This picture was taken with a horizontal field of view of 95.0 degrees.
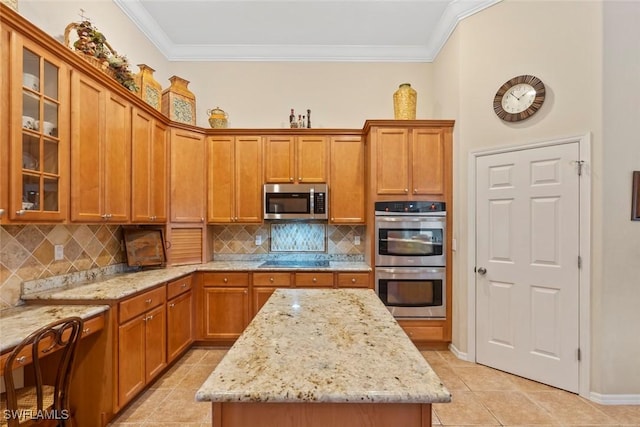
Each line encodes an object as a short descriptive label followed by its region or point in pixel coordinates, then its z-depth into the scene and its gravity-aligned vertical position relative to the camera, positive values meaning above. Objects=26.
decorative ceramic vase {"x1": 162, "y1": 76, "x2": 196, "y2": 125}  3.31 +1.29
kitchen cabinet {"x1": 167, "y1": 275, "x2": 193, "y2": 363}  2.79 -1.04
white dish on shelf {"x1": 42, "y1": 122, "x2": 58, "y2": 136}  1.84 +0.55
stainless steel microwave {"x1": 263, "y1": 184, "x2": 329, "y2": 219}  3.52 +0.16
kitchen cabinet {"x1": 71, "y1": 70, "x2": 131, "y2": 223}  2.06 +0.47
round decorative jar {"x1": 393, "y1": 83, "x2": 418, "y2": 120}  3.37 +1.29
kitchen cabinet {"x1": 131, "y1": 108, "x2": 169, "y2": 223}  2.71 +0.45
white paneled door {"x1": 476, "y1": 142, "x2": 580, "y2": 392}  2.47 -0.44
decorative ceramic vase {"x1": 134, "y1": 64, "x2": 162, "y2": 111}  2.91 +1.29
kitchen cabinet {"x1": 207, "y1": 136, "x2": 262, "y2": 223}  3.61 +0.46
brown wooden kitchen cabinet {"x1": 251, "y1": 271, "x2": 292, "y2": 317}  3.27 -0.78
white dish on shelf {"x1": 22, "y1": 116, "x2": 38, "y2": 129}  1.72 +0.54
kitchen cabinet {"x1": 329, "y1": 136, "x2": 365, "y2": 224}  3.59 +0.43
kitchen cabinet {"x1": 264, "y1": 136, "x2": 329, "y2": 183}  3.60 +0.68
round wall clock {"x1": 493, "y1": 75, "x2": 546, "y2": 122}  2.62 +1.09
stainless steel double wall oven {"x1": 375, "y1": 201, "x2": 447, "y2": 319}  3.23 -0.53
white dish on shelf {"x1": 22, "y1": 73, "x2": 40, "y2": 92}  1.72 +0.79
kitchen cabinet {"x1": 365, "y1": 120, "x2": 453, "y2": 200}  3.29 +0.64
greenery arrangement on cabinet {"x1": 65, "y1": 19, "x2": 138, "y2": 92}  2.25 +1.30
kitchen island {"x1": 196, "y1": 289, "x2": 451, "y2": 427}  0.88 -0.54
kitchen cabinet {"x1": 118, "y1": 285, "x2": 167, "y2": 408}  2.13 -1.03
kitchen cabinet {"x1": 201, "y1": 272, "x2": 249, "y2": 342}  3.27 -1.02
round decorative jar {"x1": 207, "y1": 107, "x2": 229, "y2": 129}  3.67 +1.19
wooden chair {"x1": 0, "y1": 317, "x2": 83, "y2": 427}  1.36 -0.87
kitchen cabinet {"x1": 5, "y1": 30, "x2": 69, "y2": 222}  1.61 +0.49
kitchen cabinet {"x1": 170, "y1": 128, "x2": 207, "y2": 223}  3.31 +0.44
